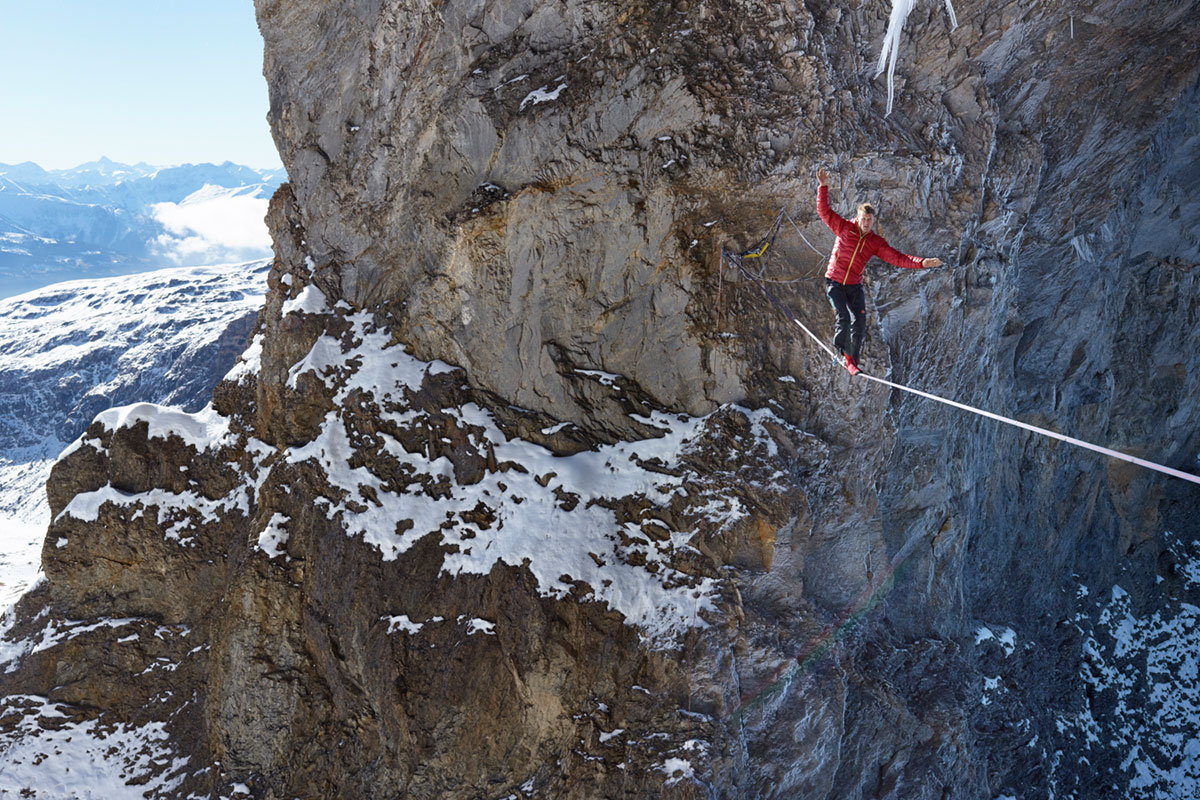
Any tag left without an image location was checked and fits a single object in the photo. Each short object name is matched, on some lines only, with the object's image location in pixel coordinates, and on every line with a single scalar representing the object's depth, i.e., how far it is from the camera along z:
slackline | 12.28
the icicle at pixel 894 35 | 12.29
